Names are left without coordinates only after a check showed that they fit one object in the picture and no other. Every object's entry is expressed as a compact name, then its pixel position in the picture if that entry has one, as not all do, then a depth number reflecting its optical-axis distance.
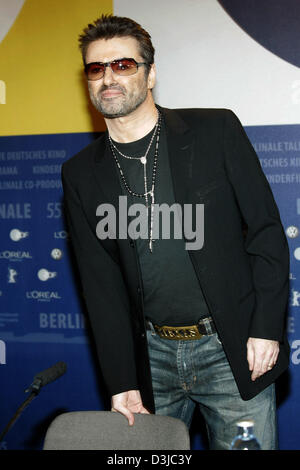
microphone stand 1.48
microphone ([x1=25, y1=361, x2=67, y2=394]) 1.56
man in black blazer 2.06
